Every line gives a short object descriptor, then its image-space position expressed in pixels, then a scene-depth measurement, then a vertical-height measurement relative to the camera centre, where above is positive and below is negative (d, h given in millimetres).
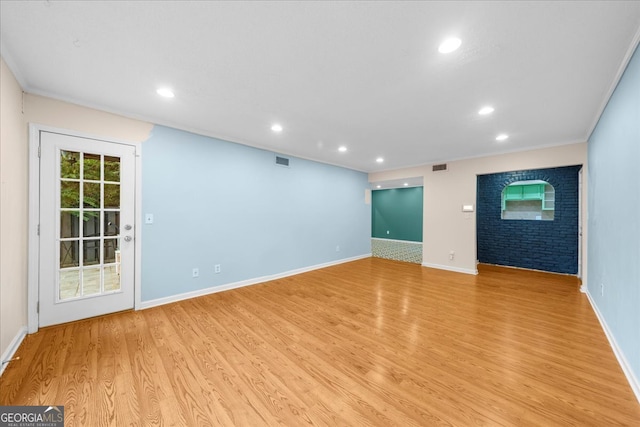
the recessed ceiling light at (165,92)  2434 +1260
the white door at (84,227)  2559 -172
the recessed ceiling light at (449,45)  1673 +1224
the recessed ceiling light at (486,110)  2787 +1247
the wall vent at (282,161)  4695 +1049
